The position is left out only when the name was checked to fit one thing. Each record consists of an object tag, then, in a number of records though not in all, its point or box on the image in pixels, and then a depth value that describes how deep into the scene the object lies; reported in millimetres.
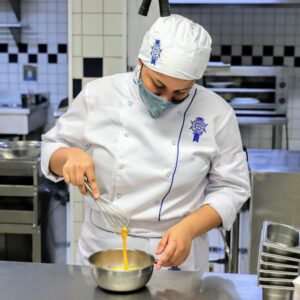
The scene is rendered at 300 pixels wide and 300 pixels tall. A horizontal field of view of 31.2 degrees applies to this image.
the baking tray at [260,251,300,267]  1068
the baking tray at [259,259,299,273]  1068
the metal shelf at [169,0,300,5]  4410
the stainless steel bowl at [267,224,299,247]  1168
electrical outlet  5145
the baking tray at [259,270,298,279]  1067
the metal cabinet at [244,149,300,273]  2260
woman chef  1405
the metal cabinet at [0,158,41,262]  2604
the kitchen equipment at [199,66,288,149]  4547
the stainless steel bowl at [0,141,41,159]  2801
